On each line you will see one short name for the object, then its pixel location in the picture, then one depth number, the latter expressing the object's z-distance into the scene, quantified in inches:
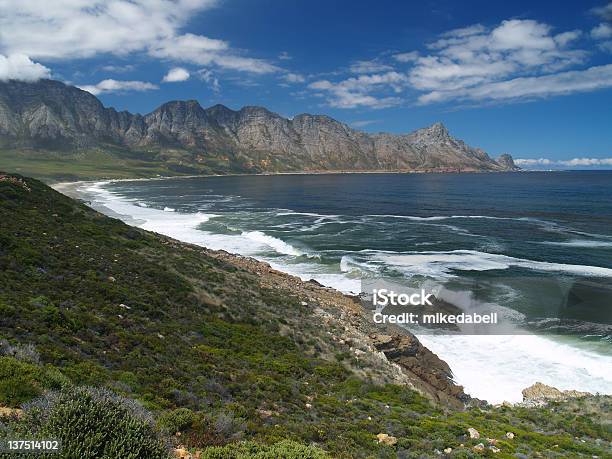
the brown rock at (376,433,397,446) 499.8
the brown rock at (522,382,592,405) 788.6
